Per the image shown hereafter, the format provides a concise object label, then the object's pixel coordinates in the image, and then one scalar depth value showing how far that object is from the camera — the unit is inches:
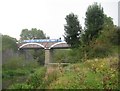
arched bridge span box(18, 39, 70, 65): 1933.9
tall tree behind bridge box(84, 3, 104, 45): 967.6
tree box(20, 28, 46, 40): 2504.9
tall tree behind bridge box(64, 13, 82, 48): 1110.5
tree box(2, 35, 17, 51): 1450.8
